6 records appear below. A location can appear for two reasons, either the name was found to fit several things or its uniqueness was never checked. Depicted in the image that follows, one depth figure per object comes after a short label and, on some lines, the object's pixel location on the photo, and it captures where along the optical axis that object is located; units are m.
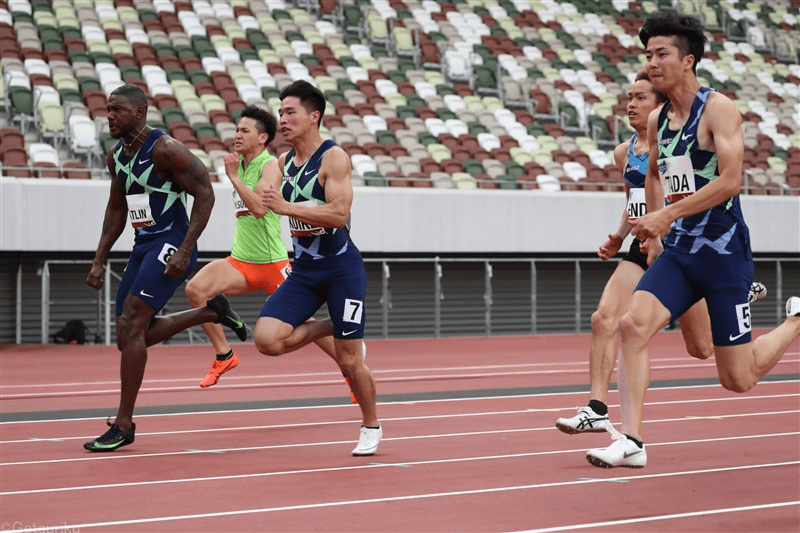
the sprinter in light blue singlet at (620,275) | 11.89
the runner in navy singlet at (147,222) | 13.27
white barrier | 33.84
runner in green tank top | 17.34
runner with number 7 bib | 12.35
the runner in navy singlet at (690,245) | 9.84
